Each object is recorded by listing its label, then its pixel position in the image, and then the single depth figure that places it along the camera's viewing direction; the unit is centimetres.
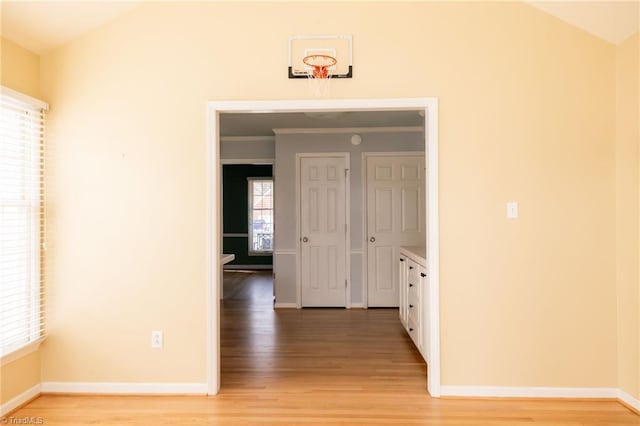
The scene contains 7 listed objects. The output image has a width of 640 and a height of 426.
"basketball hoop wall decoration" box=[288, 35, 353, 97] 306
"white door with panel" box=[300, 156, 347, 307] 603
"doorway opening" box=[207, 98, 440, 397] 303
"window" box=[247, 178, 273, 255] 1045
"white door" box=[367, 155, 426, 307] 595
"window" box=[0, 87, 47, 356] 281
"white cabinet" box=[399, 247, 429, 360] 357
